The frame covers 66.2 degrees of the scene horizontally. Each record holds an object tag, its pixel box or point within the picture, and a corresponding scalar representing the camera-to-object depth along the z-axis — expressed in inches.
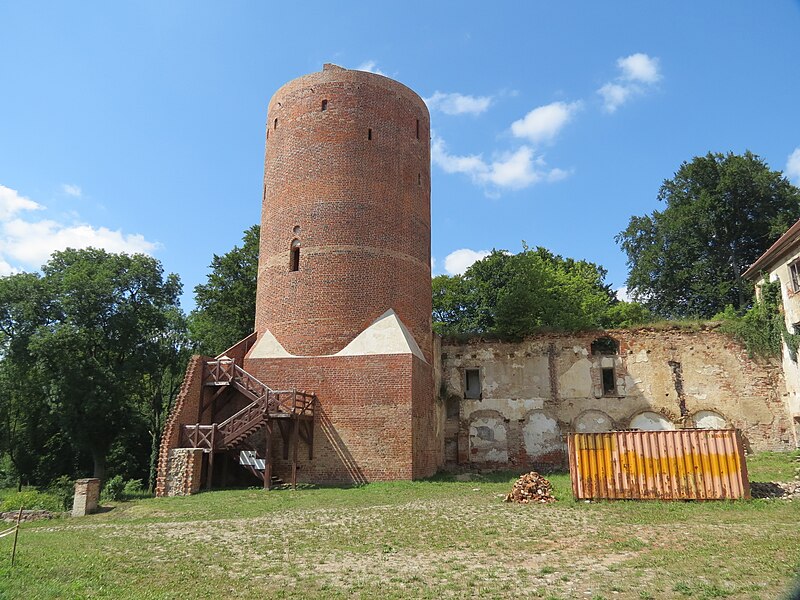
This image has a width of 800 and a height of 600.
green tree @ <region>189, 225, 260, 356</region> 1225.4
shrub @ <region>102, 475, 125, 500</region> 684.7
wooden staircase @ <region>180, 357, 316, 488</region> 697.6
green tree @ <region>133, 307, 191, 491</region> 1187.1
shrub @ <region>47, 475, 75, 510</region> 640.4
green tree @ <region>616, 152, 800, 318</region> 1368.1
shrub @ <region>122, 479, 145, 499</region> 762.8
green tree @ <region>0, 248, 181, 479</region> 1041.5
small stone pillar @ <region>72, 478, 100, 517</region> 582.8
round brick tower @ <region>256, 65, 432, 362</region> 825.5
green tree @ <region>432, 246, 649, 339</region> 1232.2
